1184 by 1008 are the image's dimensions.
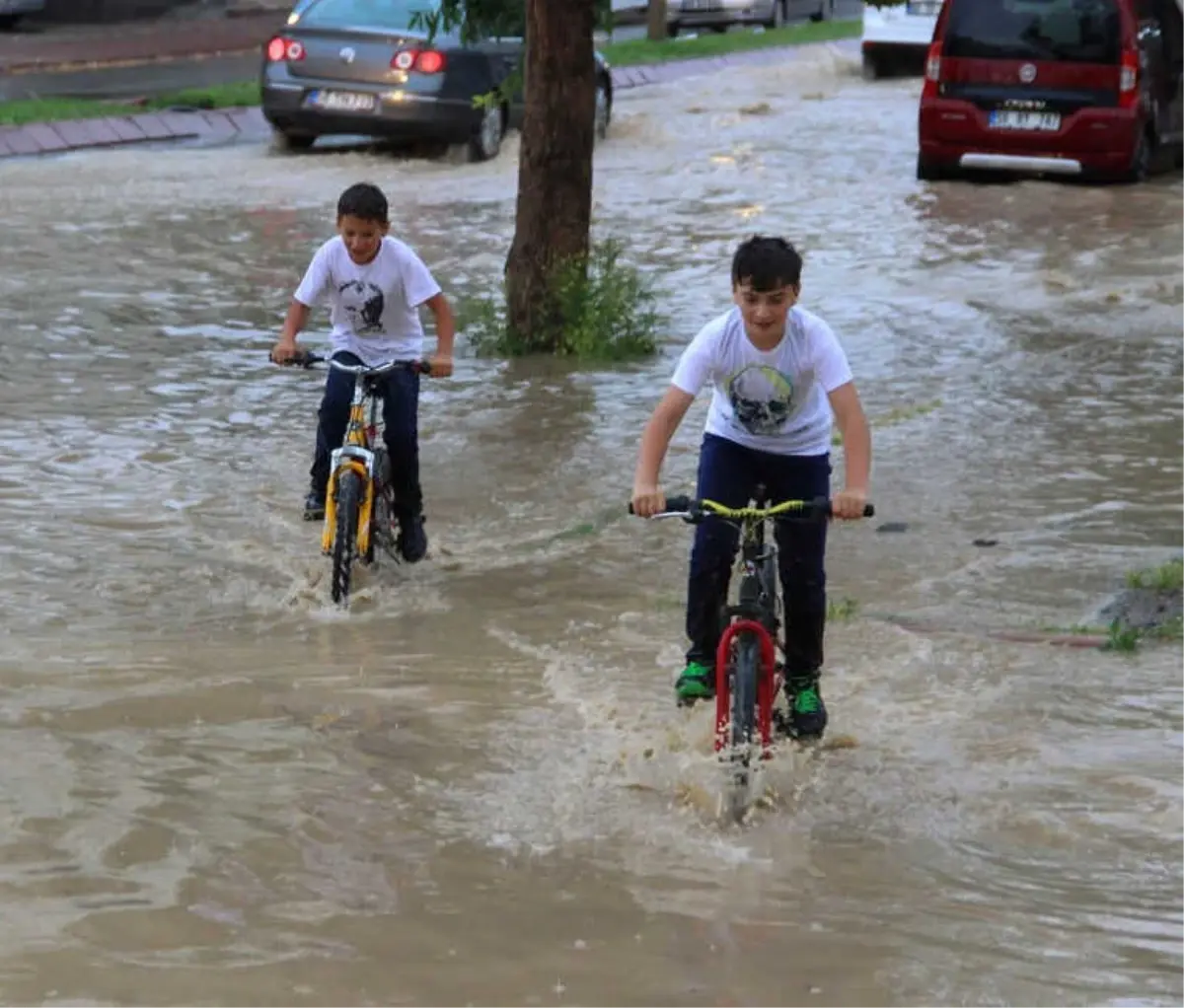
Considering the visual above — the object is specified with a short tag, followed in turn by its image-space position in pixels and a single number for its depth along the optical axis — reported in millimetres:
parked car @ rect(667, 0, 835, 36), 39562
